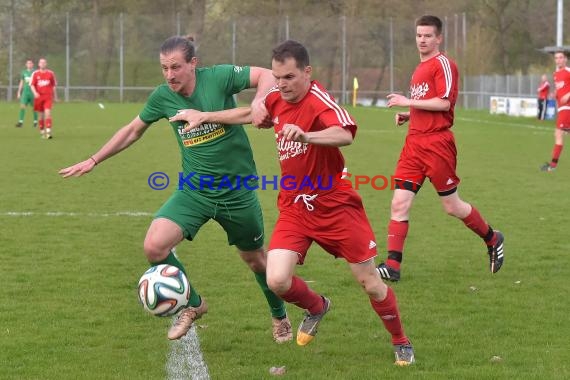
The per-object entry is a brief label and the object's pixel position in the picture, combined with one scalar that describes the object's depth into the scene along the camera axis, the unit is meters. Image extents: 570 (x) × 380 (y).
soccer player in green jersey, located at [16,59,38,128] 28.70
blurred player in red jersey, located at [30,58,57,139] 24.94
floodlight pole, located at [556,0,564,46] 37.44
